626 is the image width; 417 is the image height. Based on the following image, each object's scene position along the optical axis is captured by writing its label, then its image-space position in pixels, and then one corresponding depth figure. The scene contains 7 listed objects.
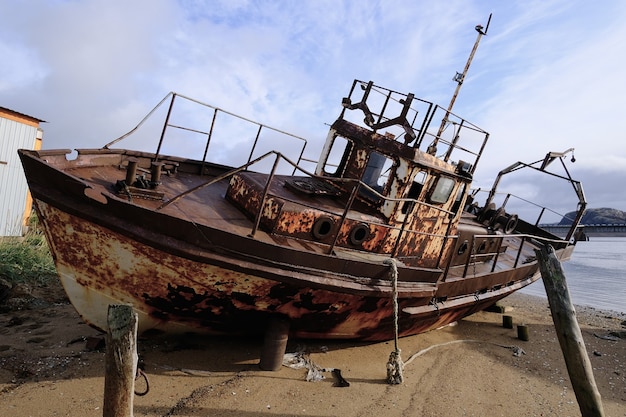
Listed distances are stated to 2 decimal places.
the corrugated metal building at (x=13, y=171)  11.78
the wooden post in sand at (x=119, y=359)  3.62
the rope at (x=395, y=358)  5.93
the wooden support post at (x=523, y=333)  9.40
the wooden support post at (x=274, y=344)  5.66
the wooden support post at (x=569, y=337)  4.94
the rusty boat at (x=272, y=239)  4.75
